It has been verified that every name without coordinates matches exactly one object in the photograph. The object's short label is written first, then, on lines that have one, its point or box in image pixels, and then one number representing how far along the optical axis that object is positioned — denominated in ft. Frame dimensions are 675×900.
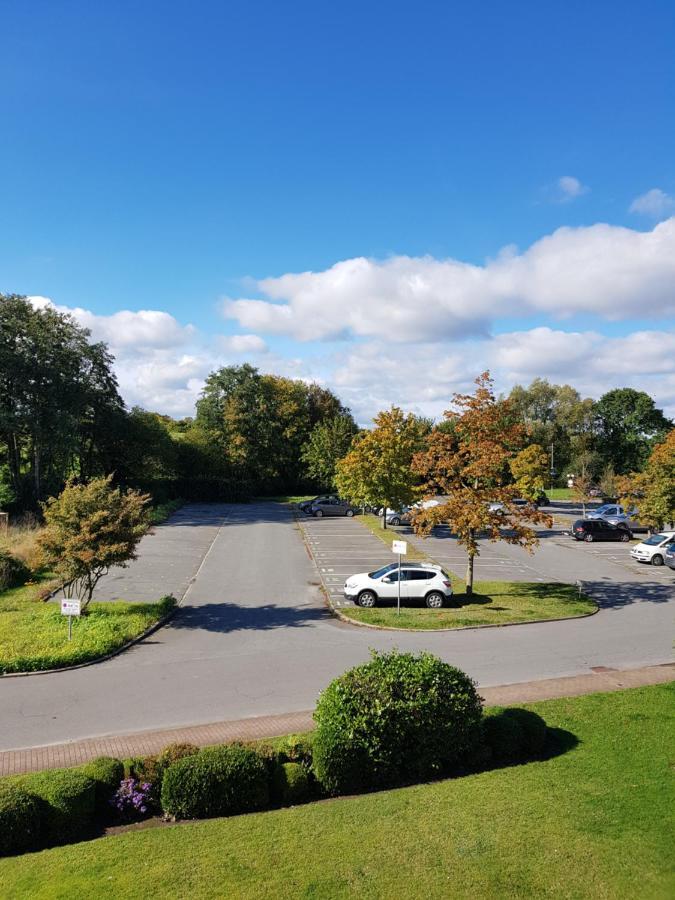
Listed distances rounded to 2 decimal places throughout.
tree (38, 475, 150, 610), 57.62
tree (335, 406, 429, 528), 126.00
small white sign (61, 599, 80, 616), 53.78
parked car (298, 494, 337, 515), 159.53
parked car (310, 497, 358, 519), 157.17
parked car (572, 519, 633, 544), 121.70
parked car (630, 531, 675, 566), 97.25
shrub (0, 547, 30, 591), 75.19
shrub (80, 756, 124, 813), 27.66
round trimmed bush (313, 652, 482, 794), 28.71
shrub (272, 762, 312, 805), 28.43
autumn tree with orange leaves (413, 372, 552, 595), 68.74
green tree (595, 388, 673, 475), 245.04
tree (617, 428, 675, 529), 108.88
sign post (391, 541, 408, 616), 65.05
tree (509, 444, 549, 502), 160.23
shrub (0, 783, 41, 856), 24.07
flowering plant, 27.30
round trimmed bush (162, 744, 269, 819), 26.99
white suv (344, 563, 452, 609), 69.51
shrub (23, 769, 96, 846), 25.54
